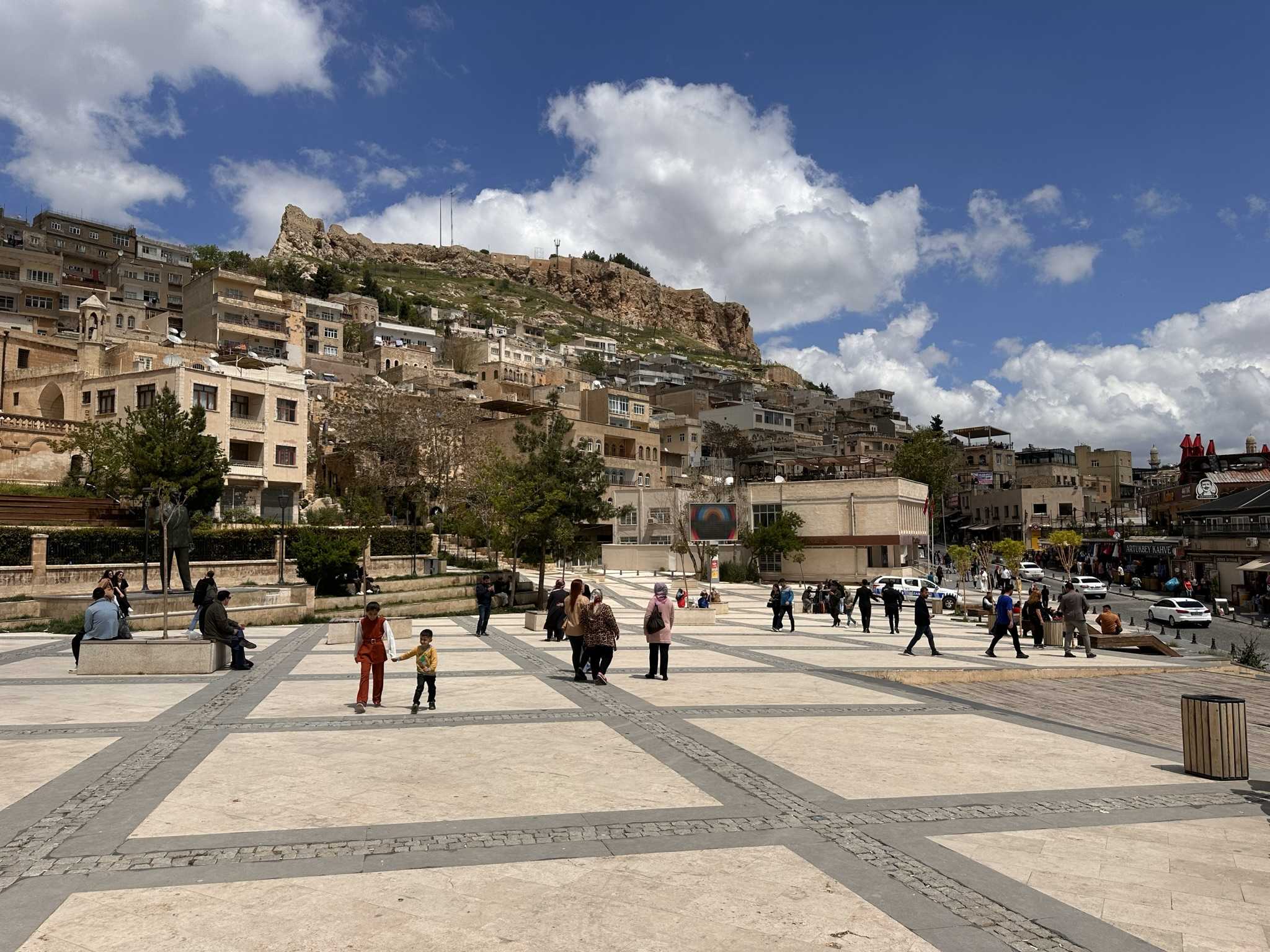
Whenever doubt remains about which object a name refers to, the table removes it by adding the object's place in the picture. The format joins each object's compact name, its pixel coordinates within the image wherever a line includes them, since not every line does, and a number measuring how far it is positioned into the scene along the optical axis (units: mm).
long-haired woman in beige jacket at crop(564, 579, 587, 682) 12891
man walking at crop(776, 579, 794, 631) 23562
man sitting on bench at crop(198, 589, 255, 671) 13734
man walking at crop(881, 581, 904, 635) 23562
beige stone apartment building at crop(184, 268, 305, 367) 58938
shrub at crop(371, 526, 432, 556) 35219
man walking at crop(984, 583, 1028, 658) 18422
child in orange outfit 10648
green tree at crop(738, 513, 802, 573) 47469
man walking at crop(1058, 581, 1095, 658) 19531
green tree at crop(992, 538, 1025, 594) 45562
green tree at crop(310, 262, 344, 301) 114812
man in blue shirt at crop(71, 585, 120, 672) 13539
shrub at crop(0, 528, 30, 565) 23656
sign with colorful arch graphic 52000
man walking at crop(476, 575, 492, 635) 20406
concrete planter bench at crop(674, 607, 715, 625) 25375
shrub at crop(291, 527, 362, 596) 28766
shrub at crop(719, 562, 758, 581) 49219
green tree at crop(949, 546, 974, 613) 45969
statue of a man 21875
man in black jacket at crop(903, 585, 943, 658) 17703
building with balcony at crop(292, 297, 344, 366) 81500
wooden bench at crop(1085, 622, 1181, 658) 21877
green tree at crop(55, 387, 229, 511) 27875
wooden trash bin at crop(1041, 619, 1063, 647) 22000
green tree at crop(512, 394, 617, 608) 28500
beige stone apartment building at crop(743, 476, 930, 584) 49031
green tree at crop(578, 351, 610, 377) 115988
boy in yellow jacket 10477
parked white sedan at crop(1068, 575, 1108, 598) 46562
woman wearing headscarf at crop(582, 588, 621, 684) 12711
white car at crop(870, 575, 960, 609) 35312
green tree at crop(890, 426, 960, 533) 79812
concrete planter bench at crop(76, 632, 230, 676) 13203
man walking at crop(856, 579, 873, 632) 24000
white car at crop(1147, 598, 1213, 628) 34188
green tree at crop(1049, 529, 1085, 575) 46781
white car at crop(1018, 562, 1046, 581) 56094
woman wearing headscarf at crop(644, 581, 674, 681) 13602
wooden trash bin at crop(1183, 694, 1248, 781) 8320
